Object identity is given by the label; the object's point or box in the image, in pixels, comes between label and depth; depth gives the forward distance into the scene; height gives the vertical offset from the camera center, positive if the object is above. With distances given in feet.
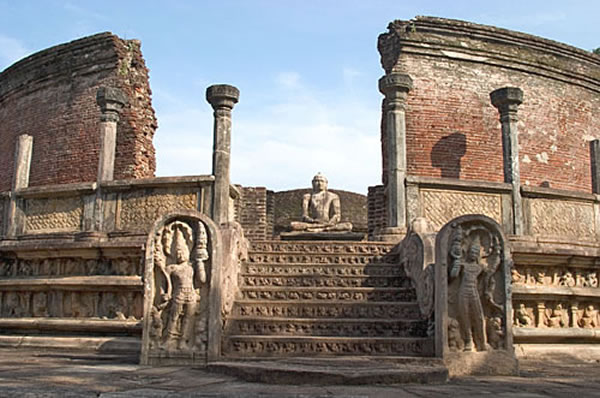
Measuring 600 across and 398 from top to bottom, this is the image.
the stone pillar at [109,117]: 34.50 +10.24
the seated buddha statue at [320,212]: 42.50 +6.24
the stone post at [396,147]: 31.17 +8.09
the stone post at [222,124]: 31.22 +9.00
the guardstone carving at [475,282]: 19.79 +0.59
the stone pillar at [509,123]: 33.76 +10.21
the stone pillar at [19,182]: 33.06 +6.54
